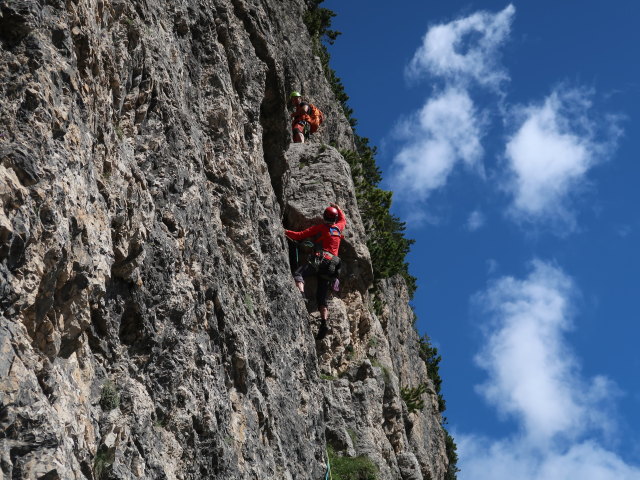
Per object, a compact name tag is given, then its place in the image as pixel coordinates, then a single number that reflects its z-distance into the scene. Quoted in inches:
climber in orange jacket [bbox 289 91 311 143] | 785.6
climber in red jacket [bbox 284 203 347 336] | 624.7
